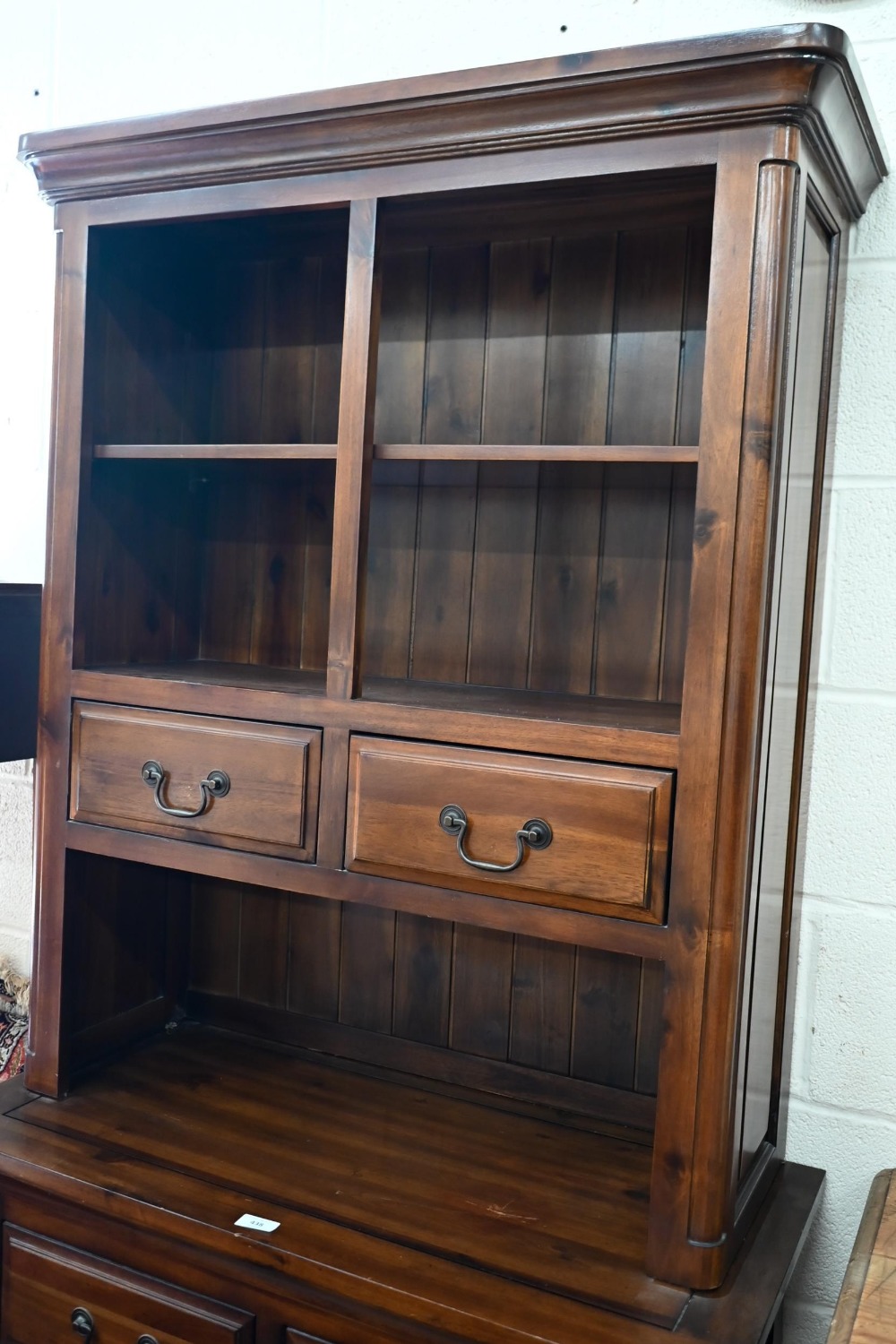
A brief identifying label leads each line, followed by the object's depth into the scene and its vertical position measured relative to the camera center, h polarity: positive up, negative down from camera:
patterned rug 2.06 -0.81
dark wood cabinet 1.26 -0.12
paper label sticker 1.38 -0.76
